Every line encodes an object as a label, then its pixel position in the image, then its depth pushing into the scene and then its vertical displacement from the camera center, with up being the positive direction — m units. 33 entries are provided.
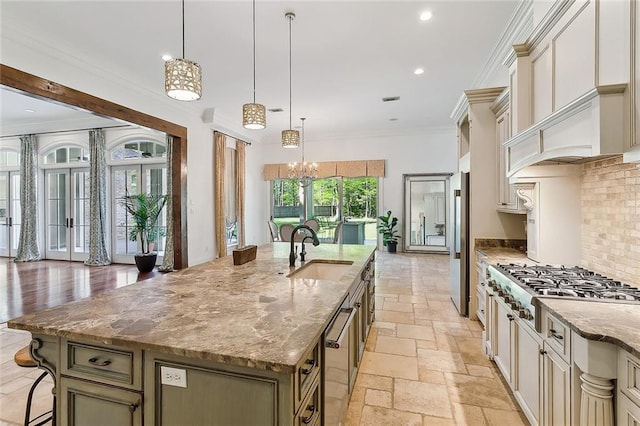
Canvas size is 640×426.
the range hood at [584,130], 1.39 +0.42
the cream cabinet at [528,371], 1.61 -0.94
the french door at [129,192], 6.72 +0.39
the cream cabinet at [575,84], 1.39 +0.73
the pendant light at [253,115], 2.80 +0.88
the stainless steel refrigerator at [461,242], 3.51 -0.41
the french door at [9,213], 7.62 -0.08
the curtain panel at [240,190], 7.71 +0.49
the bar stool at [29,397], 1.59 -1.06
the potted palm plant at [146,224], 5.87 -0.30
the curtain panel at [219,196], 6.74 +0.30
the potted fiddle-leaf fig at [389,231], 8.00 -0.61
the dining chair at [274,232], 6.63 -0.51
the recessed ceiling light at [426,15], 3.12 +2.04
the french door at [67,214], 7.18 -0.11
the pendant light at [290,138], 4.14 +0.98
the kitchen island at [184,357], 0.99 -0.53
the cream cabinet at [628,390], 1.04 -0.65
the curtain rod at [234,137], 6.85 +1.79
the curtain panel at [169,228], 5.89 -0.37
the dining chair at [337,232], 5.62 -0.44
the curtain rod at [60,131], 6.63 +1.83
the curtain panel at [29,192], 7.11 +0.42
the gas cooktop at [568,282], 1.56 -0.44
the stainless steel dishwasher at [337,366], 1.36 -0.80
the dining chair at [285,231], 5.93 -0.44
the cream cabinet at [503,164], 2.86 +0.47
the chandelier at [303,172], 7.34 +0.97
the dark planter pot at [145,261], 5.82 -1.01
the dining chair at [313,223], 6.59 -0.31
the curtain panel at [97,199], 6.61 +0.23
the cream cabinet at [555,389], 1.33 -0.85
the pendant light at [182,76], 2.03 +0.91
